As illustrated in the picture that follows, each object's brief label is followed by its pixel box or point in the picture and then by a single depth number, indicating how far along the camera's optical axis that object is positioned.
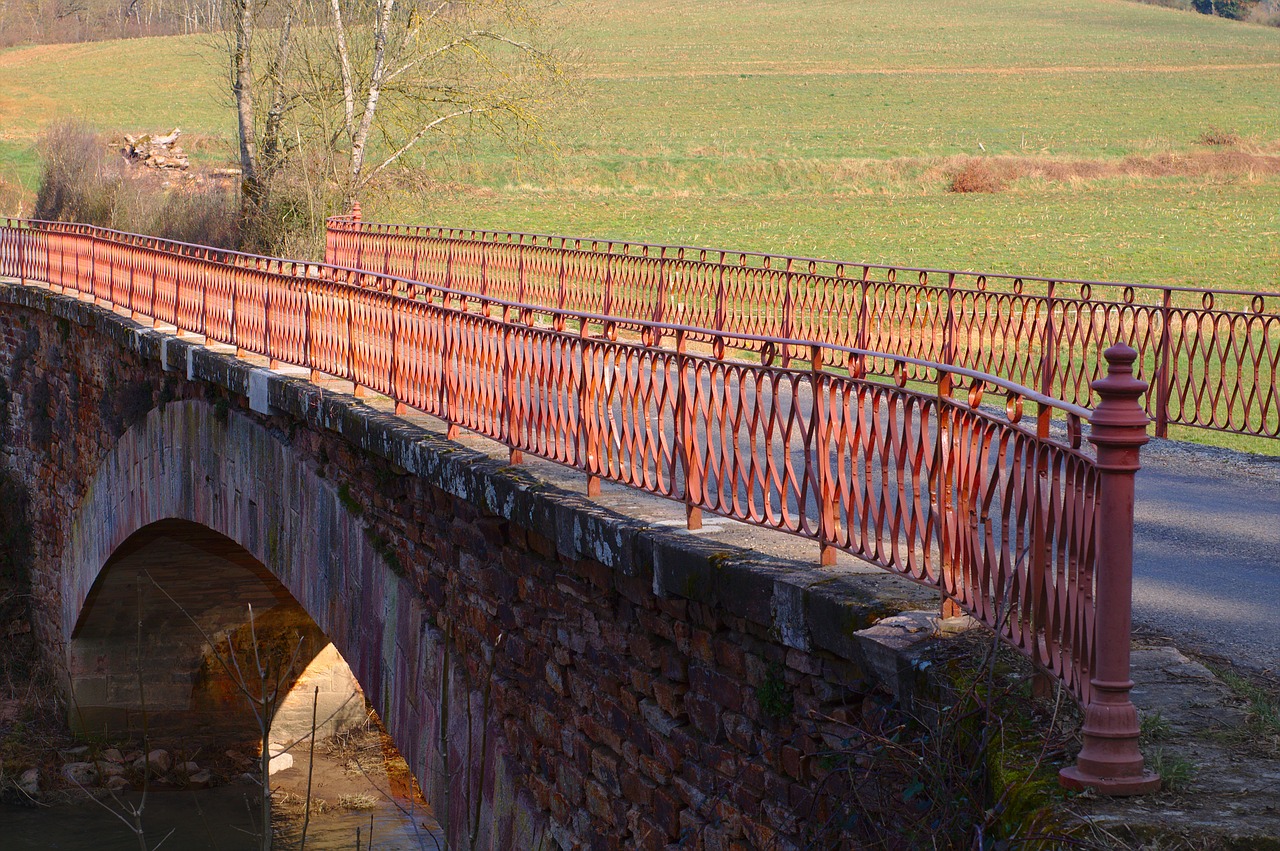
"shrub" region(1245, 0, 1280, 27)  93.88
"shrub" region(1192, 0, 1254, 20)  97.88
